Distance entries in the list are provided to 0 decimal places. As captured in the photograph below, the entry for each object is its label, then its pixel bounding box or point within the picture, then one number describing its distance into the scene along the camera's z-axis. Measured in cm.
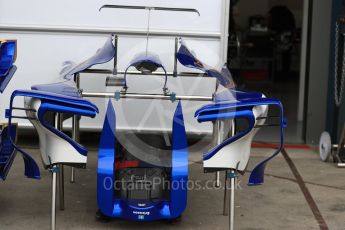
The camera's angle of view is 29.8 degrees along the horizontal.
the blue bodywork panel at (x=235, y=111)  439
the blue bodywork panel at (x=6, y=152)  489
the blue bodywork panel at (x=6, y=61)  484
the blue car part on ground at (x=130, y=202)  467
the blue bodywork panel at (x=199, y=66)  513
